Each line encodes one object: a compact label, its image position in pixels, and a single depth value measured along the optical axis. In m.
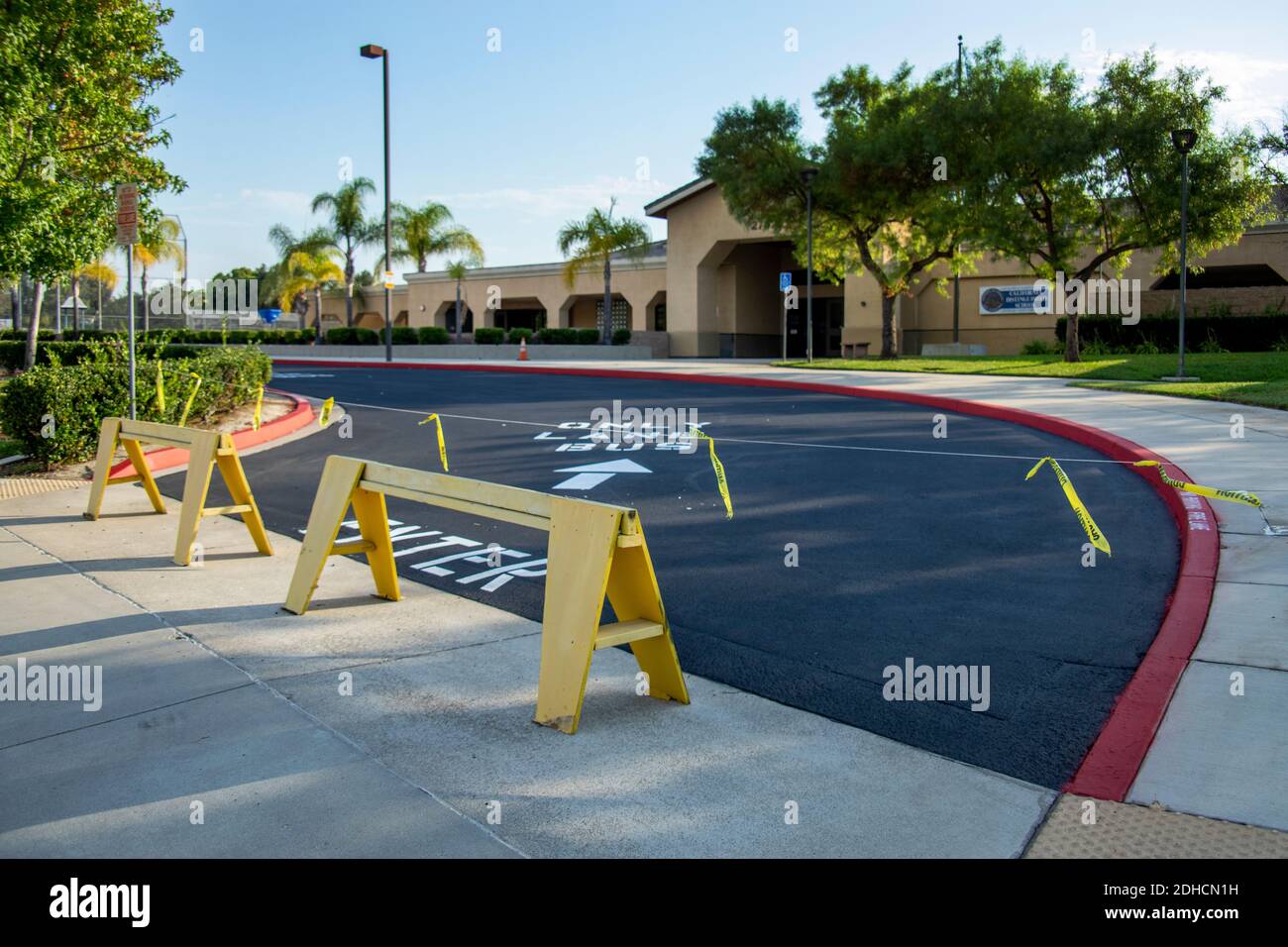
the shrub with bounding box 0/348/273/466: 11.24
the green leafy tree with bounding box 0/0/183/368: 12.02
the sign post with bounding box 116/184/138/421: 10.66
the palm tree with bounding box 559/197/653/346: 43.47
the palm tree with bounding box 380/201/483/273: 52.88
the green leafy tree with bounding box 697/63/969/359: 30.83
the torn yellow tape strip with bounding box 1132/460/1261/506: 7.10
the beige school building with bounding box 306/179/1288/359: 36.09
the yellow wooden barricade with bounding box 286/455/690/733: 4.58
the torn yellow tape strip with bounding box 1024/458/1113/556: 7.10
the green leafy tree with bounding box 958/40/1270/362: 25.70
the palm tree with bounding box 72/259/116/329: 51.02
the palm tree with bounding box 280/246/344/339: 51.31
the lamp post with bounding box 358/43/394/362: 31.64
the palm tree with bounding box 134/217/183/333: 47.31
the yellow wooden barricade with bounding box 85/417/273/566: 7.84
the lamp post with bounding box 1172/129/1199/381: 20.19
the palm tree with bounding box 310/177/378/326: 51.44
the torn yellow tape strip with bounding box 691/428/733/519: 8.94
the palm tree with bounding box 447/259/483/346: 52.97
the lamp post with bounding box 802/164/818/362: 29.02
